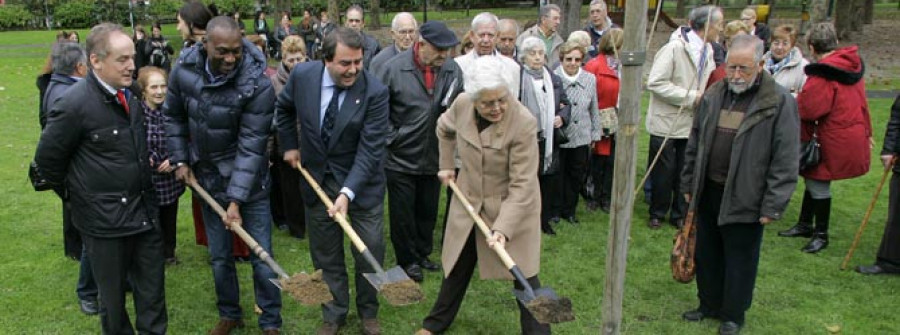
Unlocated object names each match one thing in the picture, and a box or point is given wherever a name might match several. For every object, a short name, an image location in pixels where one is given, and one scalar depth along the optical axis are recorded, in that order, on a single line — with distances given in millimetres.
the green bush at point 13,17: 38391
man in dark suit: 4359
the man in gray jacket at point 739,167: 4352
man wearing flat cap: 5457
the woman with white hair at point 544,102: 6156
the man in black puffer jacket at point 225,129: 4184
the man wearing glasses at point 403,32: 6559
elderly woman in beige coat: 4086
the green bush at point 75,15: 39219
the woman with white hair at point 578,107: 6934
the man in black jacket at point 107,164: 3770
